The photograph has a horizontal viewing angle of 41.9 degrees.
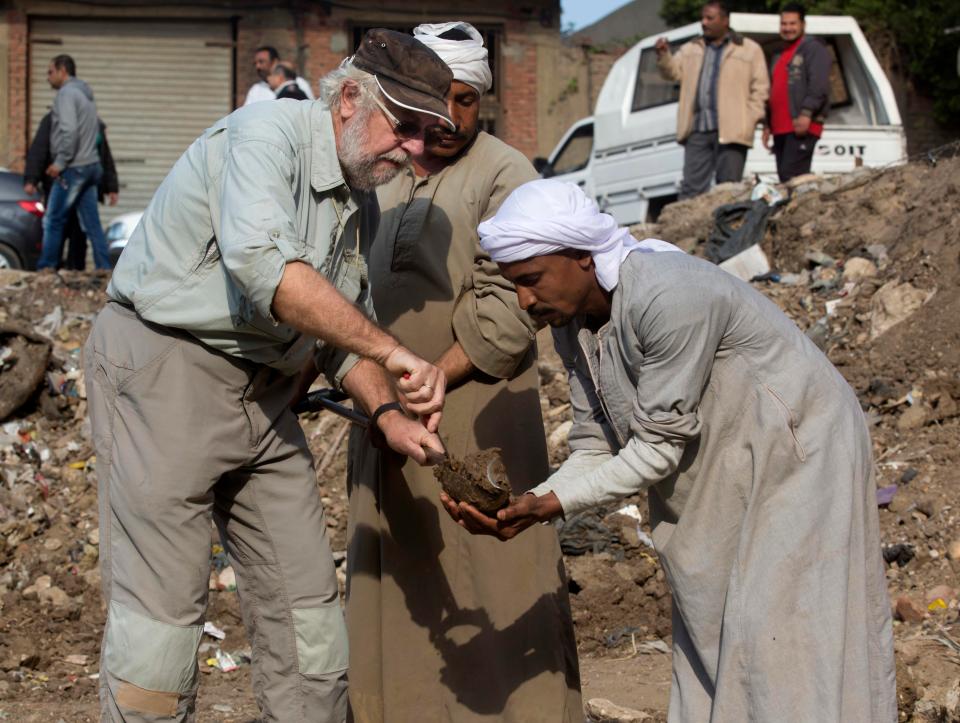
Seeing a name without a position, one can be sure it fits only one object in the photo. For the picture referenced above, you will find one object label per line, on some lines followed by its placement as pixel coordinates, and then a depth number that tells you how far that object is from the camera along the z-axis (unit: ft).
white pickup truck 41.91
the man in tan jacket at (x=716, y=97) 37.01
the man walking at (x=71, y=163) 39.99
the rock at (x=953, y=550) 20.80
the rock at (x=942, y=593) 19.84
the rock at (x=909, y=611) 19.38
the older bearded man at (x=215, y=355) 11.26
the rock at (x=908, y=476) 23.09
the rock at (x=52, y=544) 25.12
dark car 43.24
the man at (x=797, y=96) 35.94
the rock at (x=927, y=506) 22.03
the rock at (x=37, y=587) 23.26
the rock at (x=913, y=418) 24.72
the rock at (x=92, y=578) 23.78
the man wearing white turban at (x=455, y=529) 13.70
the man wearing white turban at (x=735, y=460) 10.14
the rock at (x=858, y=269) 29.91
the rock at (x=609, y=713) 16.20
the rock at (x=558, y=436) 27.40
